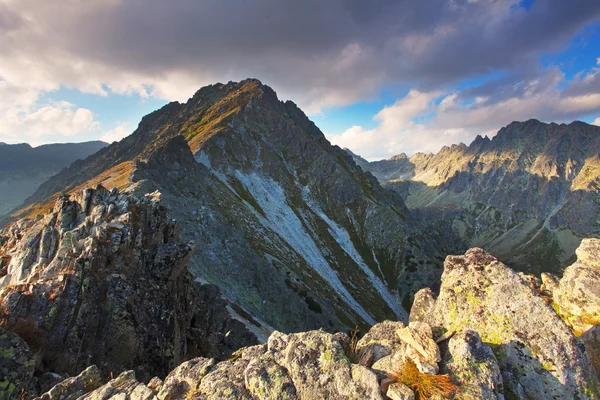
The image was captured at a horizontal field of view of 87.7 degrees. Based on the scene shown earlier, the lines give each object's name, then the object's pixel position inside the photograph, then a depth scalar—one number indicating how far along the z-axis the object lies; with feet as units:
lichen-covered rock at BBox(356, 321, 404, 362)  36.01
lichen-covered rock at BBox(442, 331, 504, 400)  28.14
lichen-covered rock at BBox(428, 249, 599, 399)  29.86
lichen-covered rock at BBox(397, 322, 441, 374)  30.14
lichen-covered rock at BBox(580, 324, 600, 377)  34.17
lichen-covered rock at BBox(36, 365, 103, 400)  42.83
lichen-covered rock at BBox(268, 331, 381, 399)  31.42
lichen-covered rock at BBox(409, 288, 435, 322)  45.78
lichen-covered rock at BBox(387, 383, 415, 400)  28.14
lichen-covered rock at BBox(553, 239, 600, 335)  36.60
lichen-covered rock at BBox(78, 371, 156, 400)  38.19
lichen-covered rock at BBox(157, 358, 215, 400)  37.43
